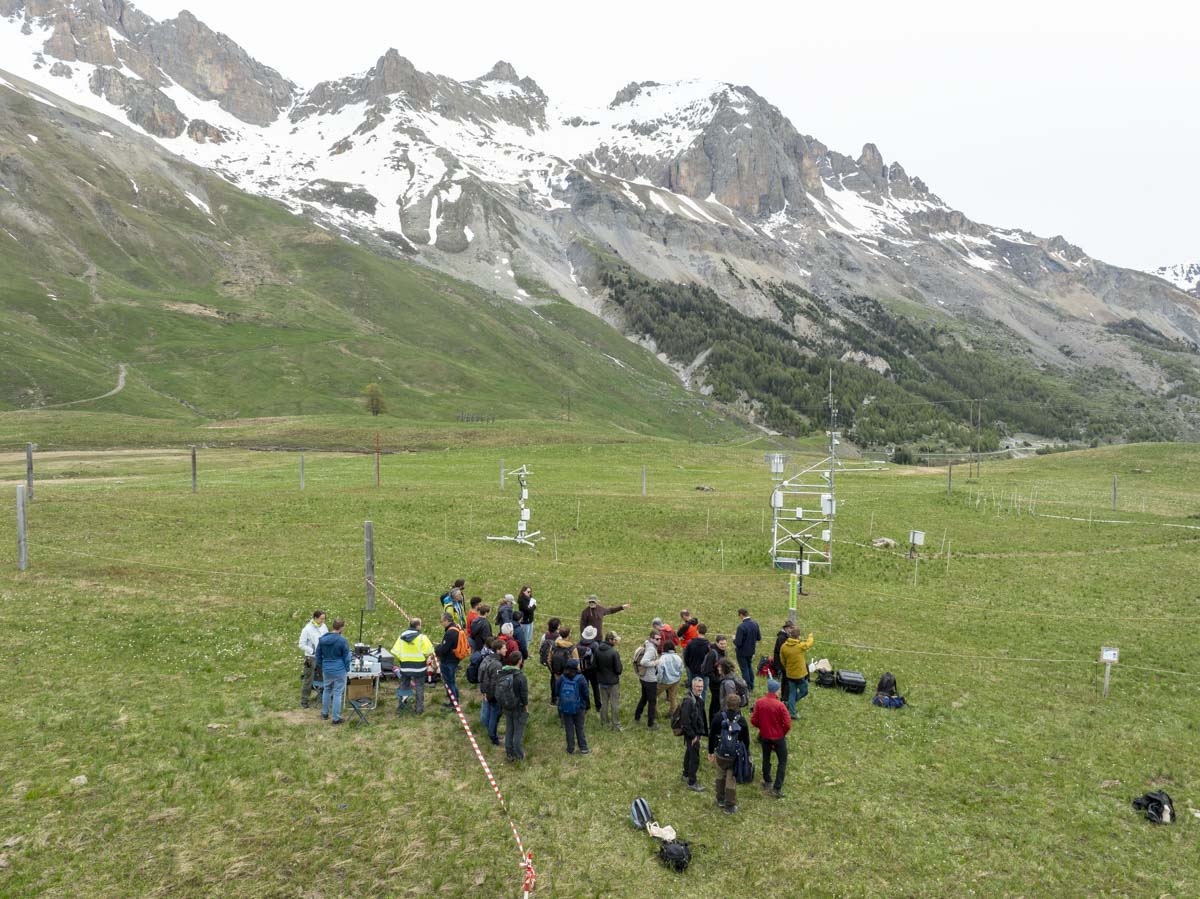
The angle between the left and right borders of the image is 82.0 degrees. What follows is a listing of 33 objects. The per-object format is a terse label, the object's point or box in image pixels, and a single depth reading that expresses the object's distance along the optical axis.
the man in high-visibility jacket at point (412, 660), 17.73
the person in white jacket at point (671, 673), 18.31
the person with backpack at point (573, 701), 16.20
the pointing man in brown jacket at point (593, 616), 21.00
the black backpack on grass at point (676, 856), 12.46
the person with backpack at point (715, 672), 16.92
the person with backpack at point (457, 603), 20.84
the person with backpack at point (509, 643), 17.03
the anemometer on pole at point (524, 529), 37.97
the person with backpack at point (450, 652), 18.41
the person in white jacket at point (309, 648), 17.84
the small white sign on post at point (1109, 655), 20.31
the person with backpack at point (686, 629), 19.86
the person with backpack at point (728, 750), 14.34
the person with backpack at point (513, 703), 15.55
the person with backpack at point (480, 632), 19.45
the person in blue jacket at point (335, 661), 16.91
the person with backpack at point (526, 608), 22.66
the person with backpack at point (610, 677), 17.56
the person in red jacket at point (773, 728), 14.94
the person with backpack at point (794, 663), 18.31
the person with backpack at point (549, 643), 19.09
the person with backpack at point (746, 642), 20.38
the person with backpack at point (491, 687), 16.38
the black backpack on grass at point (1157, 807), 14.58
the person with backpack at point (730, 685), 15.02
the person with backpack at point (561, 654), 16.77
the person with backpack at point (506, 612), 20.58
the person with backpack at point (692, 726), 15.29
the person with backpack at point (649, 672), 17.89
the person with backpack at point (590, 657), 17.88
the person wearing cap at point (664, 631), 18.83
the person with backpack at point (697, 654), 18.70
